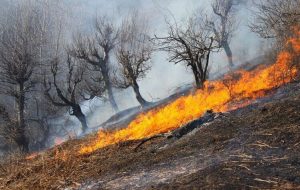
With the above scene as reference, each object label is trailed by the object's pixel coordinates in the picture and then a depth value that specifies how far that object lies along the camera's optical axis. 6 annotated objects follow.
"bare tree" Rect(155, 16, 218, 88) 23.75
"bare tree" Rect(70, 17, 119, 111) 40.91
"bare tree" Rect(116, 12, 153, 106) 37.49
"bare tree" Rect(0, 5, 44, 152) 33.44
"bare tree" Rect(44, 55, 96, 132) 37.19
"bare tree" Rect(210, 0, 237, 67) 45.91
